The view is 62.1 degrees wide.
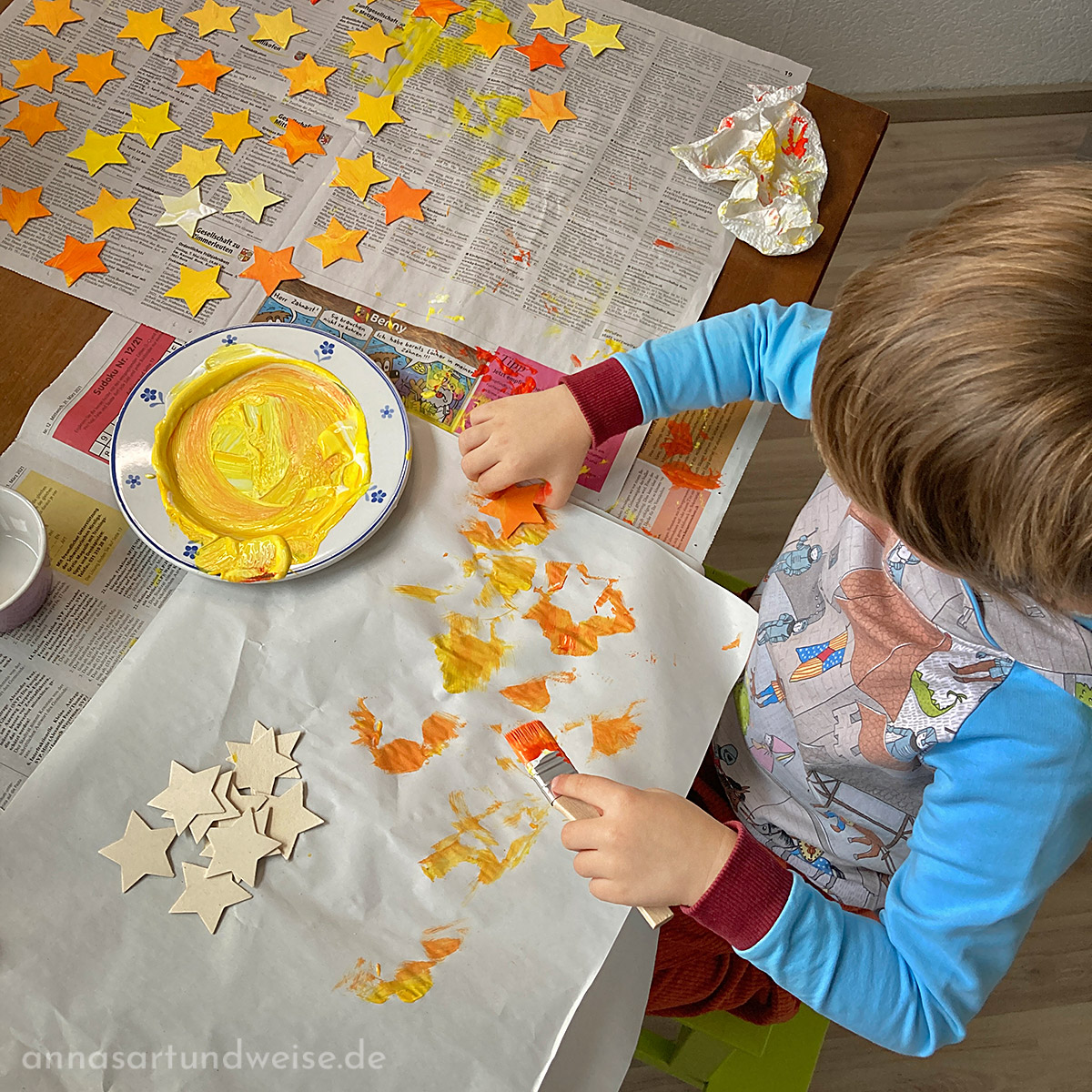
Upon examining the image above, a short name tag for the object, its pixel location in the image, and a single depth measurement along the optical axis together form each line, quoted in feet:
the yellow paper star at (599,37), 2.67
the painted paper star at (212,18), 2.65
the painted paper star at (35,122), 2.51
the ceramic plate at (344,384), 2.07
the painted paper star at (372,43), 2.64
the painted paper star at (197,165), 2.49
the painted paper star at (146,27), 2.63
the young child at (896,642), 1.31
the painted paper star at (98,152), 2.49
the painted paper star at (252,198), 2.46
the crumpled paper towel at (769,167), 2.43
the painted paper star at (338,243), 2.42
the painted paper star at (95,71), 2.57
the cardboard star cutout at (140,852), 1.84
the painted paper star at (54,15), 2.63
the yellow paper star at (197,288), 2.35
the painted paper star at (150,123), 2.53
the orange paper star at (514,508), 2.21
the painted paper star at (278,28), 2.65
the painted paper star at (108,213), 2.42
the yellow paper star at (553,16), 2.69
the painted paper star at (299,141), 2.52
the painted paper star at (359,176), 2.50
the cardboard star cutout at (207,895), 1.83
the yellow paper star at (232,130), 2.53
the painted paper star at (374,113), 2.57
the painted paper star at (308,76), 2.60
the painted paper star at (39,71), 2.57
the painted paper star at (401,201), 2.48
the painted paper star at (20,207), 2.41
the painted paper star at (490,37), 2.67
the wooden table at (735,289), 2.25
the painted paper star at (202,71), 2.59
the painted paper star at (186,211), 2.43
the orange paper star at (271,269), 2.39
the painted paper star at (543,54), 2.65
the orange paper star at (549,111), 2.59
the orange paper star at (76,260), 2.36
